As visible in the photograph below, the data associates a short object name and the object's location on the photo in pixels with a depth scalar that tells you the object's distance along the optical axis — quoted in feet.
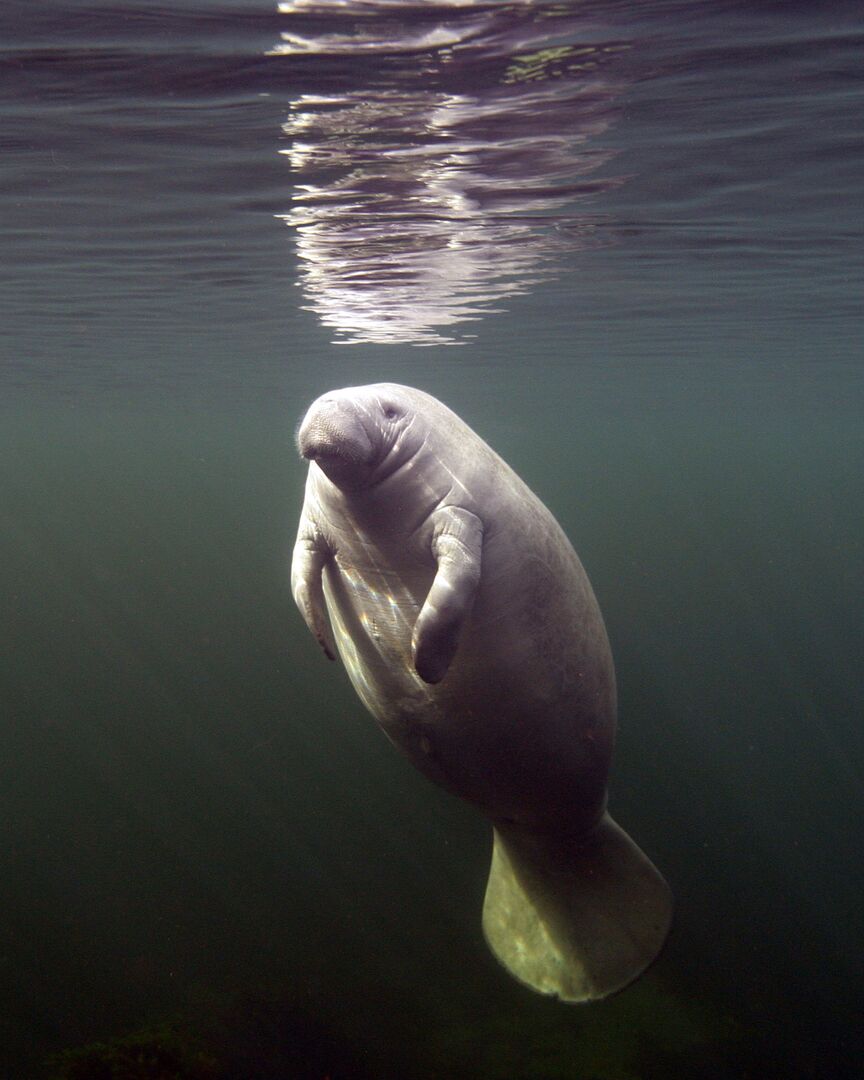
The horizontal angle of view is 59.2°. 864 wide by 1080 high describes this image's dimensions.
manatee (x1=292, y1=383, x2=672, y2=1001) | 12.23
